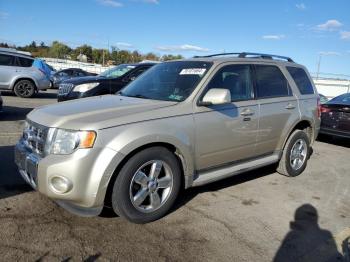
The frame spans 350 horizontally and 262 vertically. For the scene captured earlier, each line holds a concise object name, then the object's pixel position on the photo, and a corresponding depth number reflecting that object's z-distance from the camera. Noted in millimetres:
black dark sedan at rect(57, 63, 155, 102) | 9375
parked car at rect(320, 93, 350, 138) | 8820
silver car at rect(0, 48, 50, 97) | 15070
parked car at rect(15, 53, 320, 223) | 3596
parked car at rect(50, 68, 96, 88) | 25025
